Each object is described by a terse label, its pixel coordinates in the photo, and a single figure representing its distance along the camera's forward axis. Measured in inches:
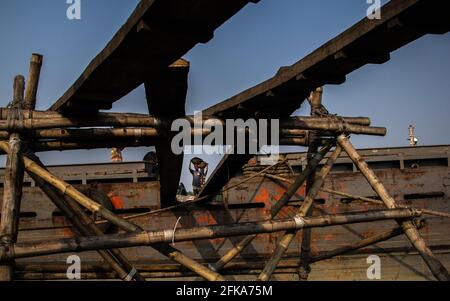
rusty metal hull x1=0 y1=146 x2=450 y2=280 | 369.4
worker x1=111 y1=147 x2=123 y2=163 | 765.5
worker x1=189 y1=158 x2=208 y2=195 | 505.4
